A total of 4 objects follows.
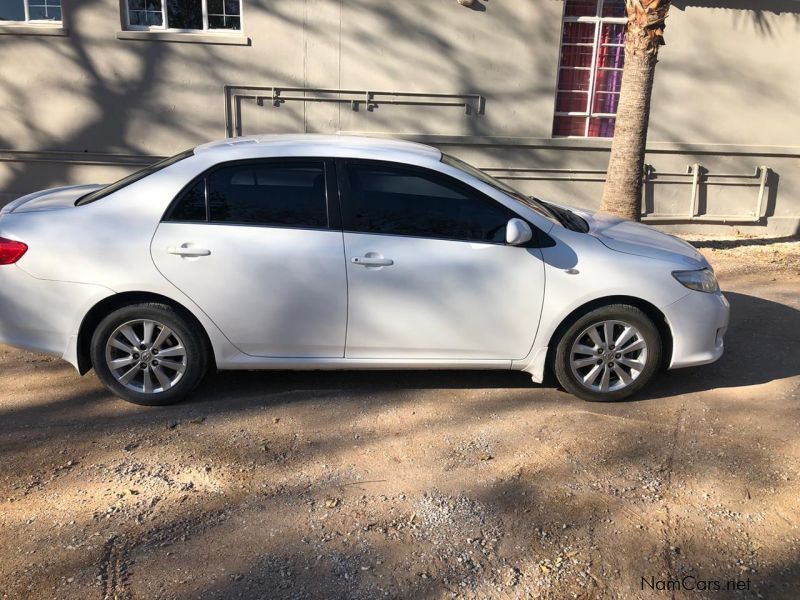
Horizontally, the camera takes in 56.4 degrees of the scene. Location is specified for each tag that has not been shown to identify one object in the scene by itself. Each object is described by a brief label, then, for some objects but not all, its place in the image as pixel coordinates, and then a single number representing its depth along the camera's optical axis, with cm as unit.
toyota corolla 445
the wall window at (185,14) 979
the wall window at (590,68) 1029
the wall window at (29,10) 967
